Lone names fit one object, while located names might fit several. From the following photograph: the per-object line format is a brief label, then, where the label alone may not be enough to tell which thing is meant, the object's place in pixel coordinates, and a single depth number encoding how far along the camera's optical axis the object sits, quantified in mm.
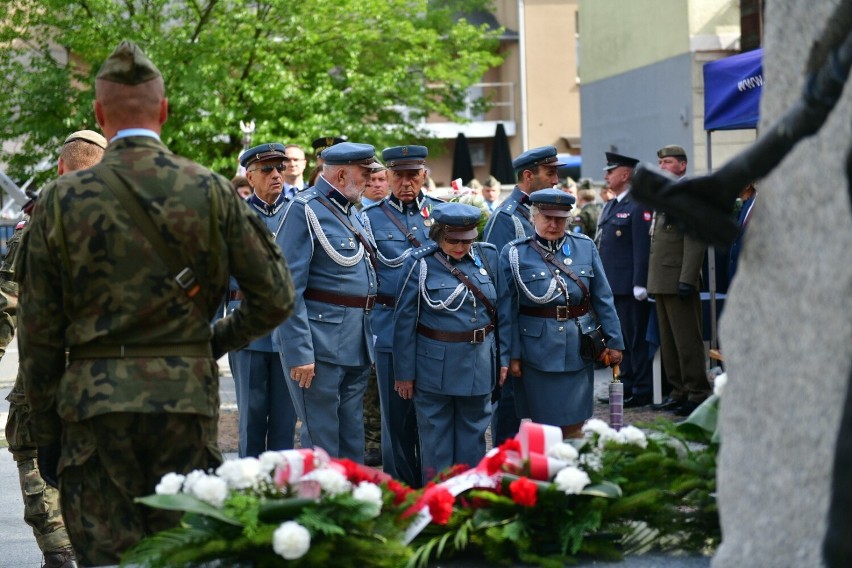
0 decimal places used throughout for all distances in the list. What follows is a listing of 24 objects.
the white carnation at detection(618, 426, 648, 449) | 4562
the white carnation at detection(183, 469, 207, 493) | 3889
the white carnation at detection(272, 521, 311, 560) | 3727
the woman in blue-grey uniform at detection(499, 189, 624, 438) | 7672
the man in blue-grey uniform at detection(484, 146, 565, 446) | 8594
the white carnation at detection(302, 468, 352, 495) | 3986
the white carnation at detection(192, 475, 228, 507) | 3846
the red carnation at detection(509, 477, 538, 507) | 4141
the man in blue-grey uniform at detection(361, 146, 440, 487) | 8164
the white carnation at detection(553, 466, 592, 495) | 4137
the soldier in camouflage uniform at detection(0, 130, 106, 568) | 6156
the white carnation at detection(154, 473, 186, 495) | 3838
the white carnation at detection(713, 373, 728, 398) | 4539
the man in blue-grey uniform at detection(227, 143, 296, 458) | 7715
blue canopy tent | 10828
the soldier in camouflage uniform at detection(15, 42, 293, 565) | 4027
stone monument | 3246
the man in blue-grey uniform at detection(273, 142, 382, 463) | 7105
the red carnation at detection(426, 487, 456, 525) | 4137
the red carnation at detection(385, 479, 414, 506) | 4207
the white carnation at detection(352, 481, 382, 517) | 3965
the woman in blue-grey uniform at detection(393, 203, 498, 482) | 7297
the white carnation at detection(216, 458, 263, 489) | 3953
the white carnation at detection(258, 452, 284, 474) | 4098
